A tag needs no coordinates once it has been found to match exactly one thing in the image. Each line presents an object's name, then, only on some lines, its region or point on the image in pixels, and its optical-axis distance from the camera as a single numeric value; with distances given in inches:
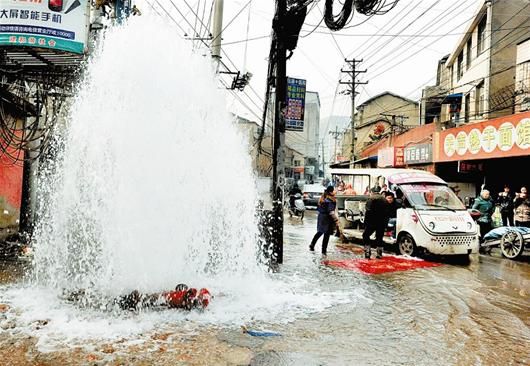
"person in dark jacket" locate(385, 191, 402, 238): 442.9
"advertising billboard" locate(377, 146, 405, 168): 995.9
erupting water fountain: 249.6
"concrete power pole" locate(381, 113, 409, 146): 1196.7
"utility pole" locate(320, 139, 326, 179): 3286.4
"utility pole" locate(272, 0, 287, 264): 385.7
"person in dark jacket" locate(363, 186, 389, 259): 426.9
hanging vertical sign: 781.9
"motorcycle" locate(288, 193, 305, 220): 948.0
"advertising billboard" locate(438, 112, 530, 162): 507.8
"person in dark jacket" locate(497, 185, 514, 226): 550.9
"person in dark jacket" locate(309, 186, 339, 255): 439.5
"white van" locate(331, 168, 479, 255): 420.8
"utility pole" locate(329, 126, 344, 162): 2808.1
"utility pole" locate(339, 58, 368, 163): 1534.2
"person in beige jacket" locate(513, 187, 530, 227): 486.3
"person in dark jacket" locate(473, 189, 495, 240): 550.3
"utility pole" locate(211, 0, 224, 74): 519.8
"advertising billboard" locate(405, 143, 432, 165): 811.4
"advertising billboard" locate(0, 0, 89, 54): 333.1
